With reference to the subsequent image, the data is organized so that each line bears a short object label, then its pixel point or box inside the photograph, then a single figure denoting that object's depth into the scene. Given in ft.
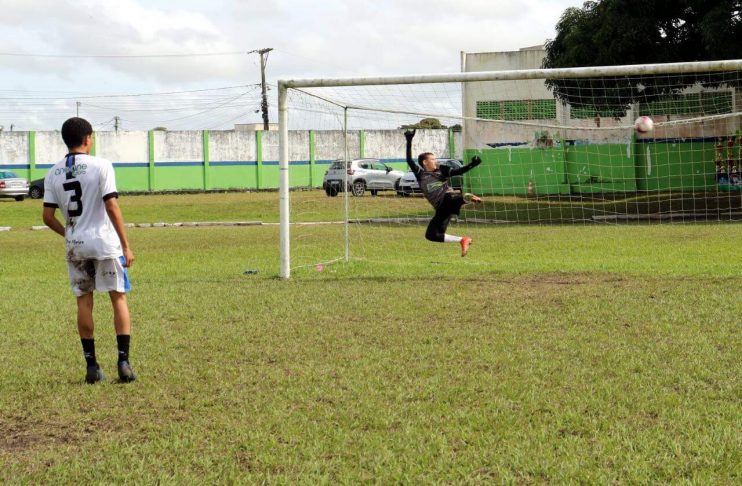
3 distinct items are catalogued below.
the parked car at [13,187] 144.05
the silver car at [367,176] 109.19
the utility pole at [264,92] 211.41
